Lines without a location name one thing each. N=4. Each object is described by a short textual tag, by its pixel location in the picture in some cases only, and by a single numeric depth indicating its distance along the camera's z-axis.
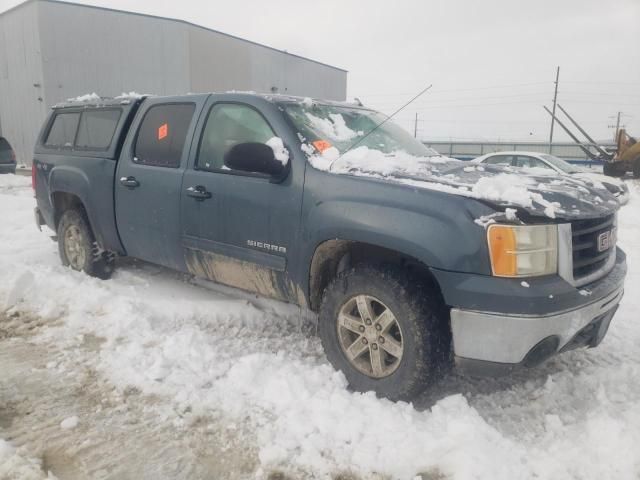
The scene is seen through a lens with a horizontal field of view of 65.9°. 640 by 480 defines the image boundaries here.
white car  9.85
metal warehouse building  19.86
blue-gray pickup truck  2.41
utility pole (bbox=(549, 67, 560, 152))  37.89
